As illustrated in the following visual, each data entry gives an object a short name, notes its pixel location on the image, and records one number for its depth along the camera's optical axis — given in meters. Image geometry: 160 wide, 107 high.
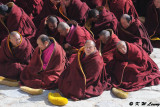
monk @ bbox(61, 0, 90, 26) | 20.48
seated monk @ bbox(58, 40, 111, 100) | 14.76
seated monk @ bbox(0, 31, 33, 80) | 16.45
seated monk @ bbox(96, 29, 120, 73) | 17.30
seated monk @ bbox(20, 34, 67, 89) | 15.65
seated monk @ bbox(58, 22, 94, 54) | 18.19
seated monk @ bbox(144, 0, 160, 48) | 21.66
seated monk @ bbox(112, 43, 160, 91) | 16.02
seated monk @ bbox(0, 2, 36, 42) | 19.45
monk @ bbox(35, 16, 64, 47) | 18.61
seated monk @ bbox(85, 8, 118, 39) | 20.41
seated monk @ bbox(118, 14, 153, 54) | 18.95
